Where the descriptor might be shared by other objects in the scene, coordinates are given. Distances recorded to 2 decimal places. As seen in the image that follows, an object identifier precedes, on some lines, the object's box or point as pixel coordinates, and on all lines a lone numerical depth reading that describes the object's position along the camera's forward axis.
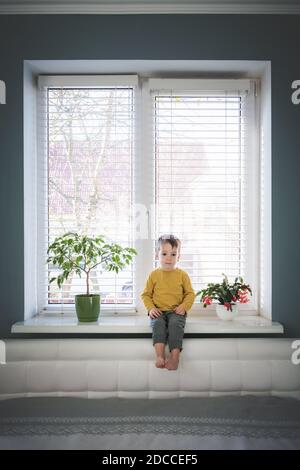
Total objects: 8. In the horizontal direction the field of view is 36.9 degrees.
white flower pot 2.55
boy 2.36
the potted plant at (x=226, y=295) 2.54
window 2.73
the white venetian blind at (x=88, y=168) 2.73
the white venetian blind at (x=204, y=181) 2.73
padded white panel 2.33
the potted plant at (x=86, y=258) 2.48
